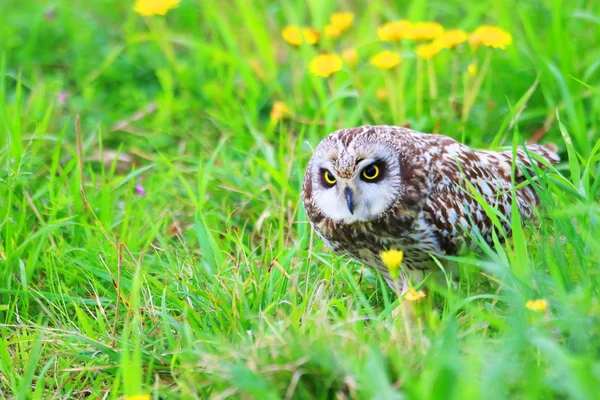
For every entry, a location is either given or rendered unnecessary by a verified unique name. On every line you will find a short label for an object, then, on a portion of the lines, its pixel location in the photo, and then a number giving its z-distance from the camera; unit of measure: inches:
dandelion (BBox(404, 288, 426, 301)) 227.3
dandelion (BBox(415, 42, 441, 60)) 352.2
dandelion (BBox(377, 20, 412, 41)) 352.2
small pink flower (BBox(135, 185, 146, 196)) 337.1
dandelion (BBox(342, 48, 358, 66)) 365.1
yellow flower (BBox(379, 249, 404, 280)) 216.6
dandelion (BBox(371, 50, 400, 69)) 348.8
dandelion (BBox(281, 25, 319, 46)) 380.2
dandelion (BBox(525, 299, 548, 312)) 202.5
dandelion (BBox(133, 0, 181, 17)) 403.9
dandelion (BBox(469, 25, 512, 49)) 346.9
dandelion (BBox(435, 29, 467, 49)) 350.9
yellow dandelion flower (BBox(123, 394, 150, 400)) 187.9
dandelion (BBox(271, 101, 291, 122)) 370.9
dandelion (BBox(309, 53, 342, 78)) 370.6
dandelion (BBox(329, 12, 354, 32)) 384.8
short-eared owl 243.0
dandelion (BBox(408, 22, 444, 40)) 351.3
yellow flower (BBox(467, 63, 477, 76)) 354.3
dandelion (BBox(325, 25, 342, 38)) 387.9
